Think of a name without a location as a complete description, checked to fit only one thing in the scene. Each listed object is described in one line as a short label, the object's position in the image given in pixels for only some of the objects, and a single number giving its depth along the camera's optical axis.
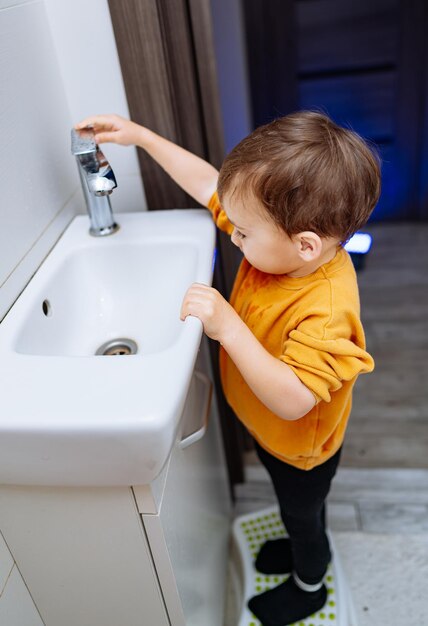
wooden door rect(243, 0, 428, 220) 2.39
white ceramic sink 0.64
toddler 0.71
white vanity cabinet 0.75
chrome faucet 0.85
